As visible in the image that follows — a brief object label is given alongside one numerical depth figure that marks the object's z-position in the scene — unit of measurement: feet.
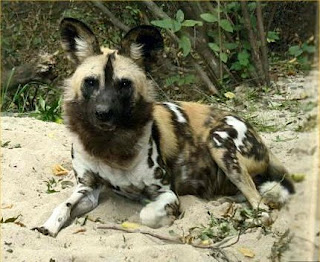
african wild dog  9.27
